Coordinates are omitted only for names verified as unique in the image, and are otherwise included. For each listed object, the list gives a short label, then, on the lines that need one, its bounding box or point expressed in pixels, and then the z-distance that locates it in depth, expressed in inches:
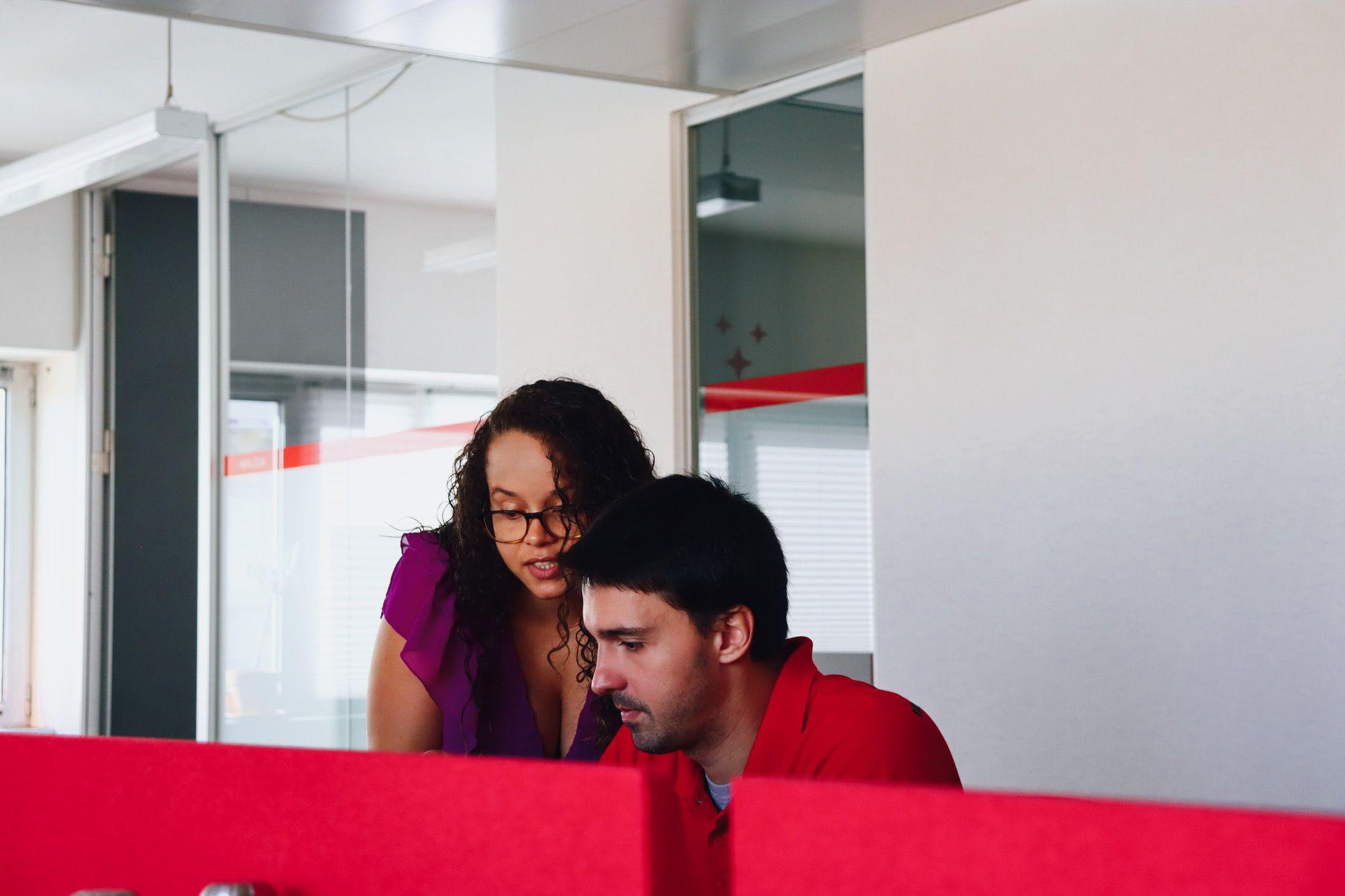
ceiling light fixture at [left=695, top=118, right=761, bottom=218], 149.2
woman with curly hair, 84.4
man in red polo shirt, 68.0
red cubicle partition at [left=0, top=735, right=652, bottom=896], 39.0
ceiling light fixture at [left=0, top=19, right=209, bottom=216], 158.7
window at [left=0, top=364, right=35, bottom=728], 243.1
